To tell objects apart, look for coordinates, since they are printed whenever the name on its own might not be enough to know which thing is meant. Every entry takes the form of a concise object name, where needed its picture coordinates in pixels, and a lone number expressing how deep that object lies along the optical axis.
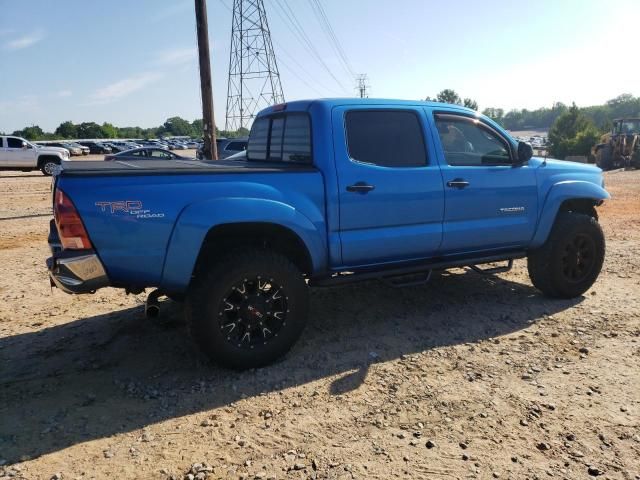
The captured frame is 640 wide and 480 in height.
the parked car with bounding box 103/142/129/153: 53.81
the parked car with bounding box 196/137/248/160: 18.12
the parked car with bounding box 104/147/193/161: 19.58
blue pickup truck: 3.26
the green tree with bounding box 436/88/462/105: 73.10
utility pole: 11.23
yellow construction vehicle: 23.97
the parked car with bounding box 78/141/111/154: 56.33
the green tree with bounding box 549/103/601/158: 34.28
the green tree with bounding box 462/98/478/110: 68.73
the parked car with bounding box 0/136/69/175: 22.11
